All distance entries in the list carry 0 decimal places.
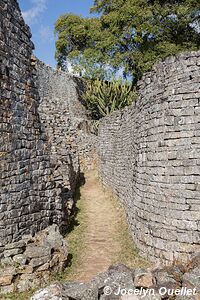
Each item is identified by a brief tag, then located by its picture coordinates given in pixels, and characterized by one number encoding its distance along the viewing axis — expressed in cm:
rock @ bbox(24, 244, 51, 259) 482
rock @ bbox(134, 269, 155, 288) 318
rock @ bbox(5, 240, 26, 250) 497
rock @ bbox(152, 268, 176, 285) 318
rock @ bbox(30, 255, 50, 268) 470
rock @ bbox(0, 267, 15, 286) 440
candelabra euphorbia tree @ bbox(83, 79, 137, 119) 1953
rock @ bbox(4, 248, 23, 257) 487
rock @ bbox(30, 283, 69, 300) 313
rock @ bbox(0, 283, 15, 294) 433
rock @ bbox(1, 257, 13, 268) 468
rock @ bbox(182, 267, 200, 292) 303
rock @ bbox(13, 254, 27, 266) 470
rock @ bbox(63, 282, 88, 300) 318
